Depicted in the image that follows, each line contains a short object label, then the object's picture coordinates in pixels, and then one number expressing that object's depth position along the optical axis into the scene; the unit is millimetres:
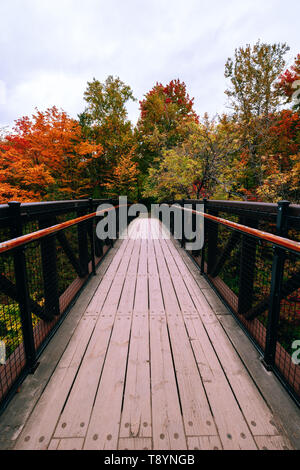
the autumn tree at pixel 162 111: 19203
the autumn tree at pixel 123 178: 16047
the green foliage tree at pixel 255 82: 12070
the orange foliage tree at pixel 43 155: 10672
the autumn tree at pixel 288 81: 11555
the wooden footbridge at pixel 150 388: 1033
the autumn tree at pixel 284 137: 10790
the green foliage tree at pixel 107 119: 17625
